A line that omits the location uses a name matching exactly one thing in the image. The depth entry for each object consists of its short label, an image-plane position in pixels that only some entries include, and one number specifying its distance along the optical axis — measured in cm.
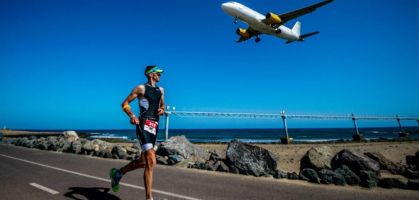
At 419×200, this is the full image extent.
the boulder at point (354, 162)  615
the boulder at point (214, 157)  927
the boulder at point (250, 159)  698
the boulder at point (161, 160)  902
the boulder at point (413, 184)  503
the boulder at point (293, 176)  632
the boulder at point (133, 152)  1177
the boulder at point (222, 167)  739
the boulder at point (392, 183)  519
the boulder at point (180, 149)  1024
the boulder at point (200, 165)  786
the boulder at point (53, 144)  1548
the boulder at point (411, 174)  634
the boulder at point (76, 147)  1352
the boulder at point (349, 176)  565
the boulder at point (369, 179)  539
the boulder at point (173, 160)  896
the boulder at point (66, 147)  1423
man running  377
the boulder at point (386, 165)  771
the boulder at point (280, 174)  655
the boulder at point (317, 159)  776
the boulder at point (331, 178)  561
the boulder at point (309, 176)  594
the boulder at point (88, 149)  1319
